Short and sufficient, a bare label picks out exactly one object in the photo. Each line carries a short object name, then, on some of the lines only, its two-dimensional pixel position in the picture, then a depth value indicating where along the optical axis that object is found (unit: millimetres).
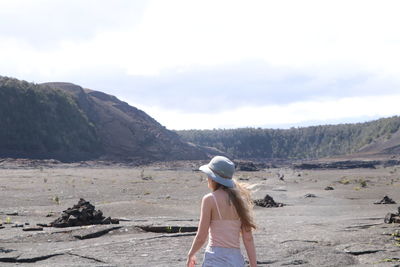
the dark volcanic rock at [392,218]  13388
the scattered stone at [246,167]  72375
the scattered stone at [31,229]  12280
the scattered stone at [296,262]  8856
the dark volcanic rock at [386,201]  22672
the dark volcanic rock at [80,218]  13211
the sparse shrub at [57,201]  22312
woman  5168
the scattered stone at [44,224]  13342
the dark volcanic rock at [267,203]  22181
